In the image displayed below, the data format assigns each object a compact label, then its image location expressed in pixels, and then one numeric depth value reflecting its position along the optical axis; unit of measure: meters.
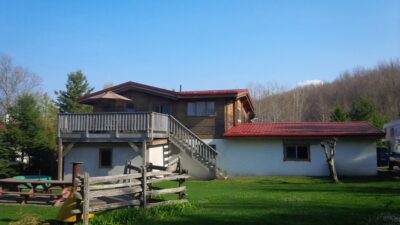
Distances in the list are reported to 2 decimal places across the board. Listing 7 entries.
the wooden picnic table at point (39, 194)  14.40
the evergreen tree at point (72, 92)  56.47
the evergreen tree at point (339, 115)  43.50
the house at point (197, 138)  22.59
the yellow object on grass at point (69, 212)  10.40
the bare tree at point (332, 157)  20.82
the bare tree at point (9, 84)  50.63
